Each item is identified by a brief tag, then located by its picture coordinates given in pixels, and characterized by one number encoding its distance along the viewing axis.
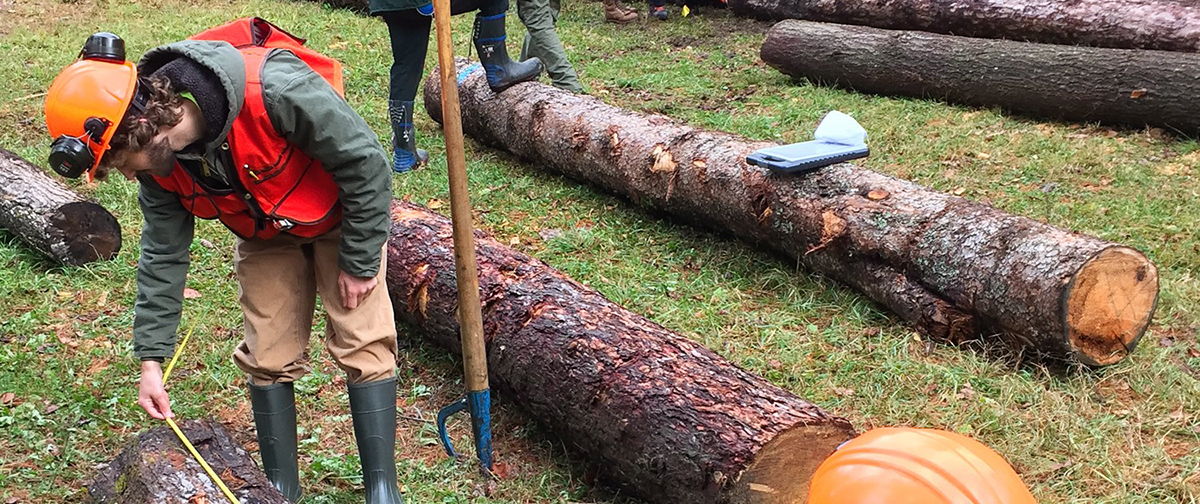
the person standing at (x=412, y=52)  5.41
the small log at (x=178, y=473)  2.50
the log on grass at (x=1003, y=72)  5.95
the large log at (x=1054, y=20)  6.39
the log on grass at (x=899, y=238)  3.45
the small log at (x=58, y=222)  4.46
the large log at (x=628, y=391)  2.64
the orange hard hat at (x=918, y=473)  1.72
